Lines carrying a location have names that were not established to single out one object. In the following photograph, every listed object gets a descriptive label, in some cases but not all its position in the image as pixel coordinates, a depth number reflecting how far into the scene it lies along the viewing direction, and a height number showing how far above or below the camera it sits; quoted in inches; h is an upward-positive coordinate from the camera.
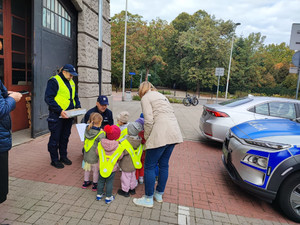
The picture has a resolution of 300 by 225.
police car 113.4 -39.2
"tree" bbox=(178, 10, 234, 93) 1290.1 +238.8
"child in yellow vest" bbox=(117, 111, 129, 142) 139.9 -23.1
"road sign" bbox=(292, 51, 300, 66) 237.3 +38.5
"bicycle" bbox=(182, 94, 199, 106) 722.8 -43.1
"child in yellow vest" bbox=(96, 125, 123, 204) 115.1 -39.1
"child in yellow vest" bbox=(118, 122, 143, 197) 123.4 -42.0
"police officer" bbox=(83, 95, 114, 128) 152.4 -20.7
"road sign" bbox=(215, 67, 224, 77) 653.4 +55.5
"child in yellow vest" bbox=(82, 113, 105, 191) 124.3 -33.7
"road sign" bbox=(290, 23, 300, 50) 228.5 +59.7
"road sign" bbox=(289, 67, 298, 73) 240.1 +26.7
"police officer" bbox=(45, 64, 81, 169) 146.6 -19.4
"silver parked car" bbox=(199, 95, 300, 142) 212.4 -20.2
